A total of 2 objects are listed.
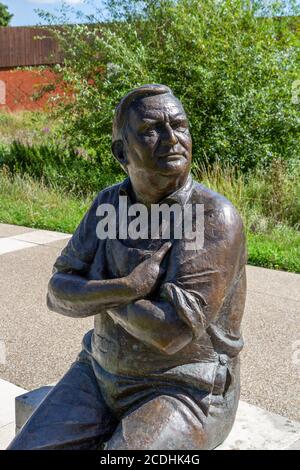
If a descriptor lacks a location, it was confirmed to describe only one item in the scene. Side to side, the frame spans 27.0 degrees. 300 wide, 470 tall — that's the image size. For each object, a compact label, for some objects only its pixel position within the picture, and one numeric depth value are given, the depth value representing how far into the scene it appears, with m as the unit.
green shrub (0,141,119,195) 10.88
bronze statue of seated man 2.30
